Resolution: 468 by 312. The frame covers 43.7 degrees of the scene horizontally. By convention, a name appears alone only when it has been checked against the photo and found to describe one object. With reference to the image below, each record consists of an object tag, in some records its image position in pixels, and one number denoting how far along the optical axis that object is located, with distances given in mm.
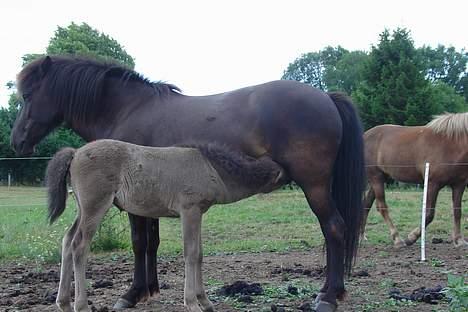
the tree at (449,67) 50438
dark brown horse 5008
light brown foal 4395
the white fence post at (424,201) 8477
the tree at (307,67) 59594
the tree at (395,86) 26938
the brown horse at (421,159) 9117
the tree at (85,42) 39688
